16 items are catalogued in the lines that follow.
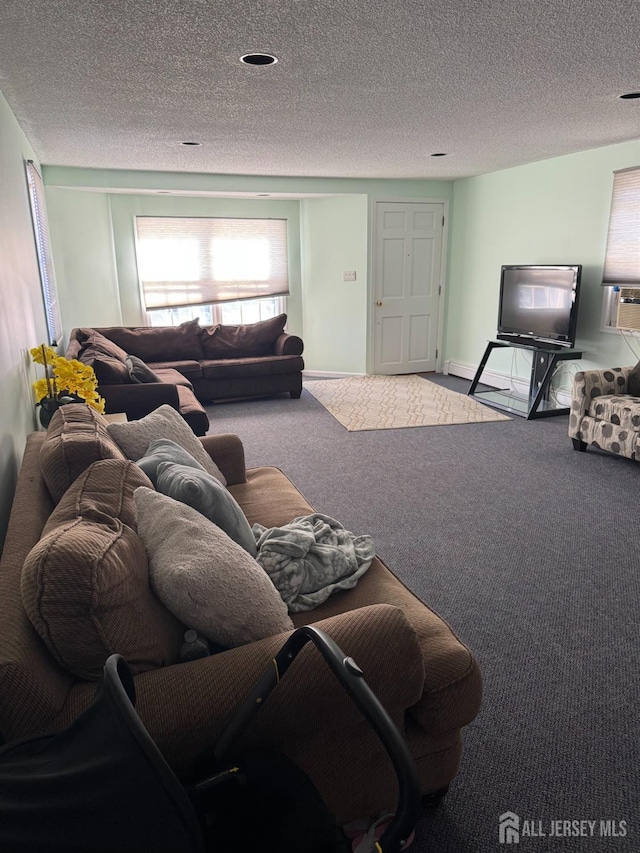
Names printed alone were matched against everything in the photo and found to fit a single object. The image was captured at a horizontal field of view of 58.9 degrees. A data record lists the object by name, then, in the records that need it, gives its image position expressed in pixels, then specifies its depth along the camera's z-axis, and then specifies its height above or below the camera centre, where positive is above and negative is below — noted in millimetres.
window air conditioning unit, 4367 -348
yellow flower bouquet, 2939 -585
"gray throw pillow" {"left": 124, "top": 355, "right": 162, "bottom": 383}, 4379 -781
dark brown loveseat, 5691 -929
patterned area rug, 5230 -1379
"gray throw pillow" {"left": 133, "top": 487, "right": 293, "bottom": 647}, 1248 -686
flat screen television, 5102 -383
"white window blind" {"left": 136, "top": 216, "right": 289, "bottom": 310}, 6965 +92
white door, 6891 -251
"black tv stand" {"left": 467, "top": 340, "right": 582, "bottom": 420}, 5094 -1219
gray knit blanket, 1657 -887
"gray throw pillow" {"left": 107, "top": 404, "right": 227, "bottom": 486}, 2176 -638
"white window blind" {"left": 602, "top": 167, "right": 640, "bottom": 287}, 4637 +236
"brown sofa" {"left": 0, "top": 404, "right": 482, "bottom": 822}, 1064 -834
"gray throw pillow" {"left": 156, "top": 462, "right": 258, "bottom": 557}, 1647 -656
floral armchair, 3859 -1032
